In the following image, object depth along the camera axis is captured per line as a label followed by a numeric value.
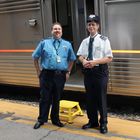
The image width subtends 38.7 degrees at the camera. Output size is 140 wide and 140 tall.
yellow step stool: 2.95
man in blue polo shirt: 2.69
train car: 2.93
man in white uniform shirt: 2.52
